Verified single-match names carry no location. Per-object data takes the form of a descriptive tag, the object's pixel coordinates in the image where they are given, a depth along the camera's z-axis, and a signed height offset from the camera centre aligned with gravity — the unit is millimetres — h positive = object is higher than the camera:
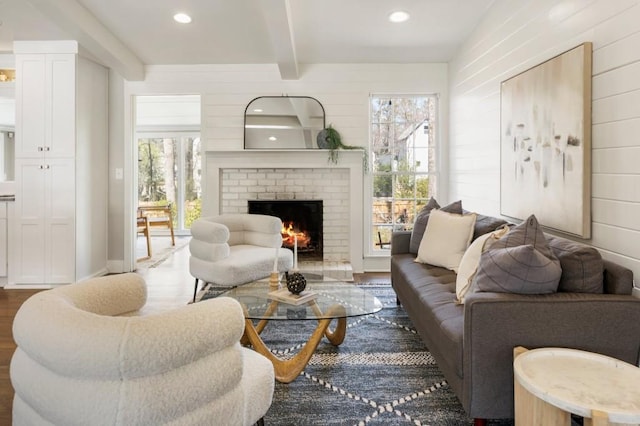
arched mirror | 4898 +984
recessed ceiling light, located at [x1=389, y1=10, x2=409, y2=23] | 3719 +1730
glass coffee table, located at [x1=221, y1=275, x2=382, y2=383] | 2256 -608
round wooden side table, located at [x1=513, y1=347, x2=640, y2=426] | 1209 -580
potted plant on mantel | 4797 +725
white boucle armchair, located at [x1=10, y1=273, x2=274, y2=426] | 1031 -436
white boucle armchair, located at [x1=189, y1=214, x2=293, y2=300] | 3428 -419
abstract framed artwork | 2299 +404
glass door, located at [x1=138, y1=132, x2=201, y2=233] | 8594 +636
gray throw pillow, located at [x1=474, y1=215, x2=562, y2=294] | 1737 -279
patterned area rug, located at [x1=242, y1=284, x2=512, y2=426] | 1927 -969
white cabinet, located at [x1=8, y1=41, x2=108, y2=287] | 4168 +376
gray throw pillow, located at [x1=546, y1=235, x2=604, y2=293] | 1795 -286
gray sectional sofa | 1646 -504
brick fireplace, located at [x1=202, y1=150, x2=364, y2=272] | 4848 +220
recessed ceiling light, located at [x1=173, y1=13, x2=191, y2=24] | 3727 +1698
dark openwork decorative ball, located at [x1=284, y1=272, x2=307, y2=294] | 2518 -486
